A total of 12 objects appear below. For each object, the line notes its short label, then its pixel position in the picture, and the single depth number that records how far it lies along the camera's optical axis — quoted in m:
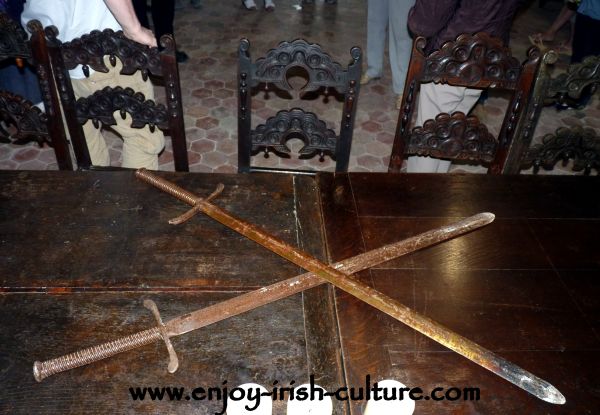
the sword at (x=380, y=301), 1.15
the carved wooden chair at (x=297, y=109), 1.84
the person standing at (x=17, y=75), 2.43
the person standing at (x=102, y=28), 2.31
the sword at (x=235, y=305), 1.13
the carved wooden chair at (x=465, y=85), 1.84
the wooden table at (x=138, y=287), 1.13
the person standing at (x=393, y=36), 4.20
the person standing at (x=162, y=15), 4.31
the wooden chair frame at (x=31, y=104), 1.83
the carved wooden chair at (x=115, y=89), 1.80
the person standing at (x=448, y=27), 2.42
